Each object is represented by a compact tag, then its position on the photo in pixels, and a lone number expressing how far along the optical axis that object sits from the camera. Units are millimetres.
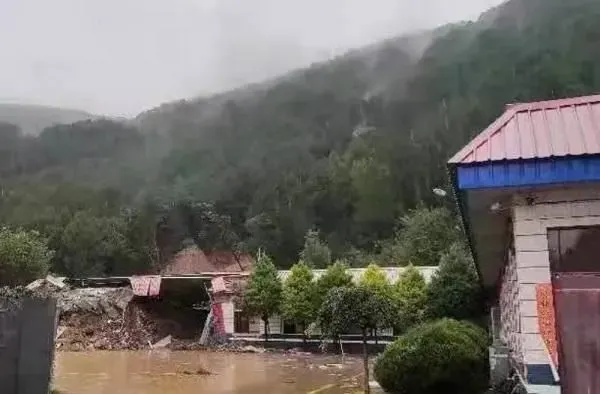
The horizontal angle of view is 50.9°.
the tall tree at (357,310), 10453
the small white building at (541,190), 4926
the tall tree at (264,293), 24297
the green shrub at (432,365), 8125
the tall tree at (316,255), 36594
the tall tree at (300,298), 23094
